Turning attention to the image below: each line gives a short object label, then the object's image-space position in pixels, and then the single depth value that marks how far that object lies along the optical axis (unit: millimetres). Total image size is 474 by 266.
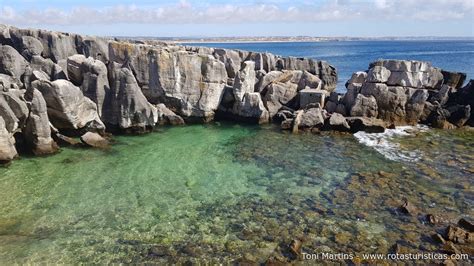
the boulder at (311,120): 33594
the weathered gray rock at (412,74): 37375
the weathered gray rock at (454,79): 39000
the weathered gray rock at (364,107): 35469
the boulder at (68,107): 27125
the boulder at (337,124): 33188
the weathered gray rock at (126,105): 31109
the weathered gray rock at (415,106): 35875
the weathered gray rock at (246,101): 35938
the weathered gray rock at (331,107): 37062
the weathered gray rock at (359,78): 40125
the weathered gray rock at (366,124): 33094
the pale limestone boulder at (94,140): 27594
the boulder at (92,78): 31203
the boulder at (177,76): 34938
